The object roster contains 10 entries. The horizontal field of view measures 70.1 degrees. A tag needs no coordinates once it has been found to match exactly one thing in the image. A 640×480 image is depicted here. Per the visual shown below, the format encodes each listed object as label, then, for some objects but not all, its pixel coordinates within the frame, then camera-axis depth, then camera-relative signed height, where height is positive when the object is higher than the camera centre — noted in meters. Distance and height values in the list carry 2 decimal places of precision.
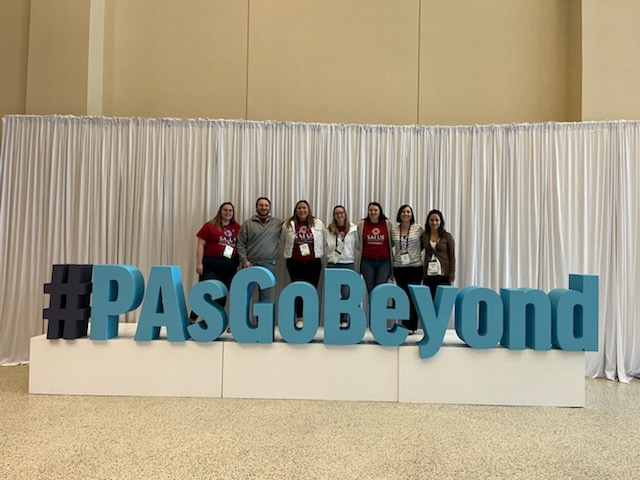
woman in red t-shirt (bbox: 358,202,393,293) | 4.46 +0.04
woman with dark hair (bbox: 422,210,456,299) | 4.36 -0.02
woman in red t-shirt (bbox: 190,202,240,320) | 4.52 +0.02
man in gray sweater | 4.51 +0.11
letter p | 3.50 -0.33
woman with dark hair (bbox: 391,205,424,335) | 4.40 +0.02
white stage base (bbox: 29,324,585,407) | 3.38 -0.90
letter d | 3.33 -0.43
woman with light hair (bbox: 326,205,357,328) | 4.48 +0.11
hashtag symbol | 3.48 -0.43
